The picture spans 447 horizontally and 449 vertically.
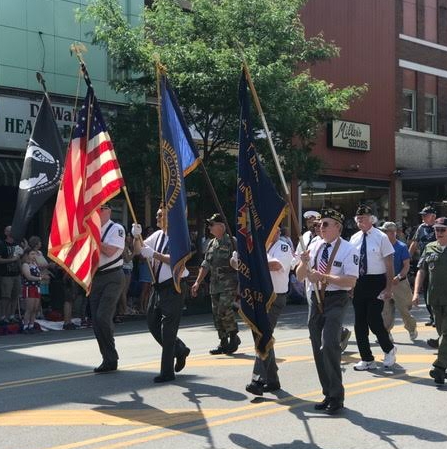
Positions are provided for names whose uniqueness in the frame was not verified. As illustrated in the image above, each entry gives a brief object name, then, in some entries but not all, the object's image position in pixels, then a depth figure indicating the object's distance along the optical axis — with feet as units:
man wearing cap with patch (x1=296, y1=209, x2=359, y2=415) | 25.82
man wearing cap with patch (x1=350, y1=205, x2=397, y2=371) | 33.42
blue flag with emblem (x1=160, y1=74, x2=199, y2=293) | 29.37
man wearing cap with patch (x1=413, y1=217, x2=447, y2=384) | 30.55
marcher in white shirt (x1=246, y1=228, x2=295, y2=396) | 28.19
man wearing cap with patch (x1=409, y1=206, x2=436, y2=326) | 45.27
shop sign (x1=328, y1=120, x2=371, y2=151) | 96.84
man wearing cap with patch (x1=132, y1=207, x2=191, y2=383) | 31.37
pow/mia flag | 37.73
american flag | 30.96
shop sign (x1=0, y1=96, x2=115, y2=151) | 68.64
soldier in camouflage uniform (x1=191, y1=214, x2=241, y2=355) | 39.68
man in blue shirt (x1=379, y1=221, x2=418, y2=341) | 40.69
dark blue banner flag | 27.09
